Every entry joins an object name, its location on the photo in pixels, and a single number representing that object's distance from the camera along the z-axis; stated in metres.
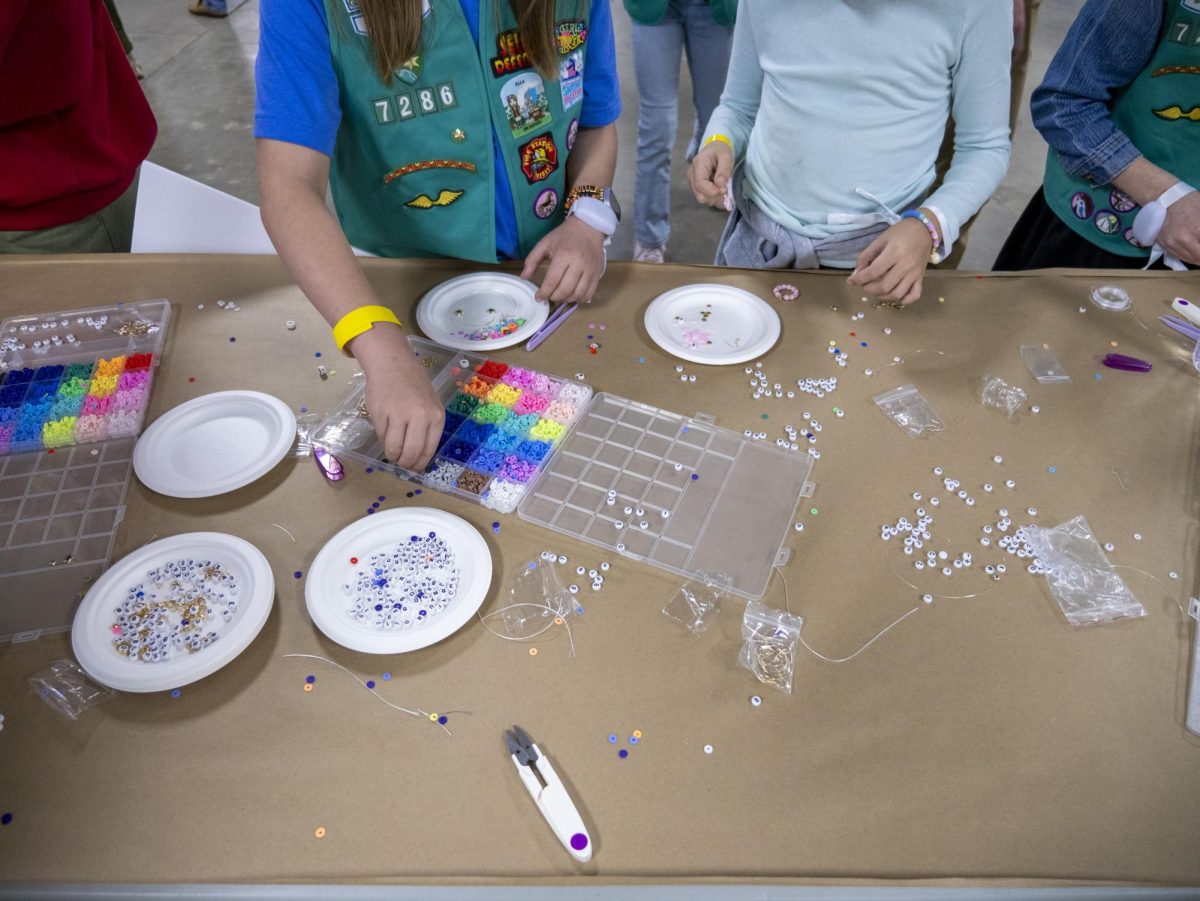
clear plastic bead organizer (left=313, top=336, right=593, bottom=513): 0.92
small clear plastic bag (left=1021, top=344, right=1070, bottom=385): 1.05
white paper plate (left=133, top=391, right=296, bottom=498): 0.91
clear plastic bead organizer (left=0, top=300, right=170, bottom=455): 0.98
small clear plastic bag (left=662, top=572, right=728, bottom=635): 0.79
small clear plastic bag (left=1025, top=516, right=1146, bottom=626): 0.79
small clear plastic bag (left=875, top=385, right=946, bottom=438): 0.98
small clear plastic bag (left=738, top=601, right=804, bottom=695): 0.75
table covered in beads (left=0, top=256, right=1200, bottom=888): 0.64
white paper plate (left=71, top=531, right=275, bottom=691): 0.72
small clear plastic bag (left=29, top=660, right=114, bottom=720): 0.72
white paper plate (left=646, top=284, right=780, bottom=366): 1.08
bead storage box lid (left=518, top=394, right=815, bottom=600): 0.84
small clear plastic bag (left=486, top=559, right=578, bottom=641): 0.78
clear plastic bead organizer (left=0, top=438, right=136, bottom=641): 0.79
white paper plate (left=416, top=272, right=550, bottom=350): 1.10
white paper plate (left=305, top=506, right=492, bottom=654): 0.75
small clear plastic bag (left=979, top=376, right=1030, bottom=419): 1.01
